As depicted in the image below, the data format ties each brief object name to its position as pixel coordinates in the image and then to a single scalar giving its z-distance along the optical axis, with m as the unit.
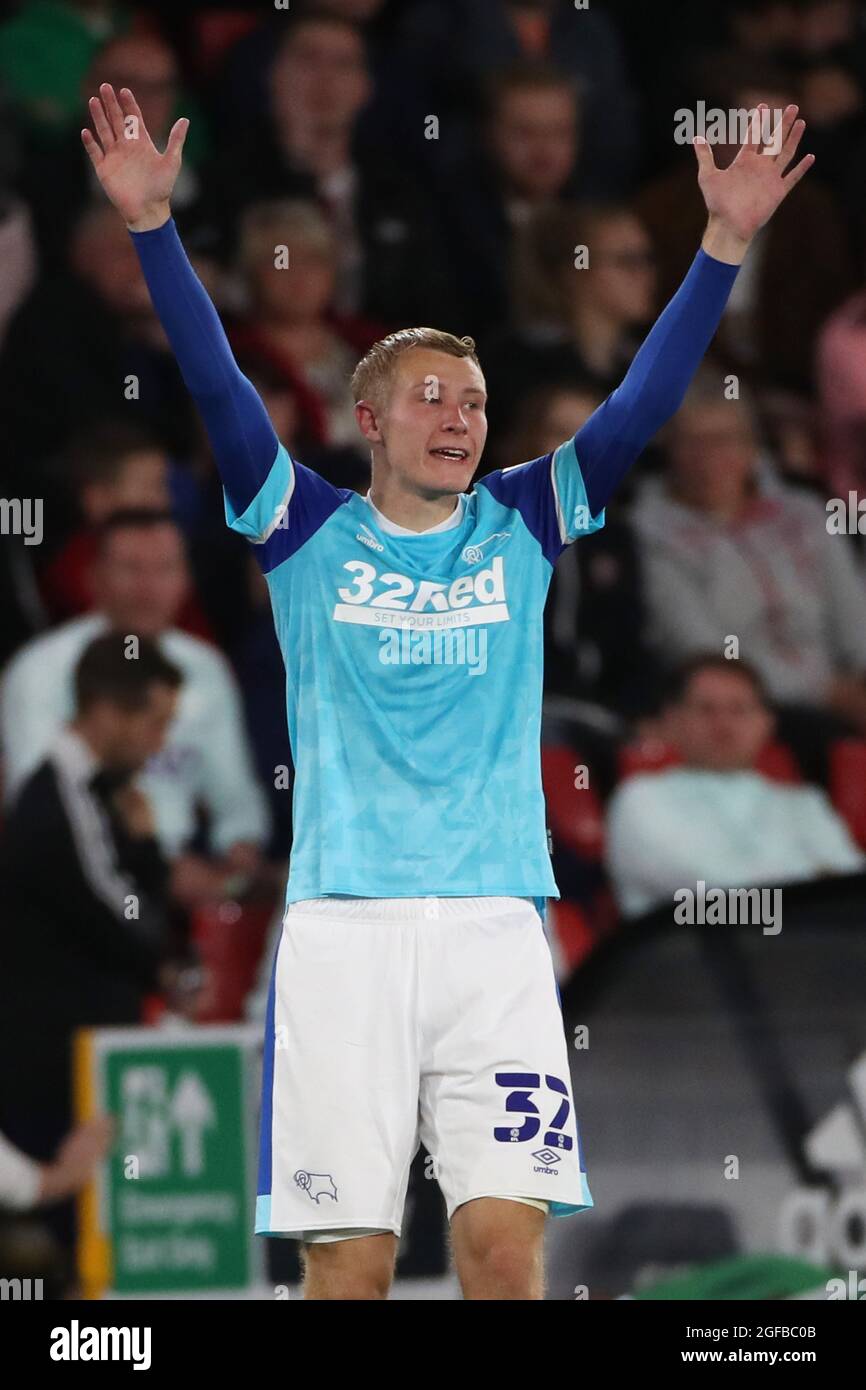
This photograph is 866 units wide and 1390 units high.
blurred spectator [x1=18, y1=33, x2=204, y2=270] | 15.90
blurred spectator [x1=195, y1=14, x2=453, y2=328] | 16.19
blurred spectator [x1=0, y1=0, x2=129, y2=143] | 16.20
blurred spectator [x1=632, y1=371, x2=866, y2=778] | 15.04
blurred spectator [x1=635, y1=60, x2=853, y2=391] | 16.55
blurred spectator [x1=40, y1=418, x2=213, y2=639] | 14.51
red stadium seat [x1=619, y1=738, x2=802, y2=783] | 14.28
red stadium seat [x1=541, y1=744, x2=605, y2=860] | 13.98
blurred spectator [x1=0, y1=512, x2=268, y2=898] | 13.85
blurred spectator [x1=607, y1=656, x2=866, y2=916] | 14.11
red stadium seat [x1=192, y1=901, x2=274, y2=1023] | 13.57
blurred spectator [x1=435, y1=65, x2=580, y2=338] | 16.52
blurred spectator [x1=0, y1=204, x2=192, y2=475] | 15.03
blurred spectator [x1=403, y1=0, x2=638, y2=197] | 17.17
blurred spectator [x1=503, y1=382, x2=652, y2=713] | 14.61
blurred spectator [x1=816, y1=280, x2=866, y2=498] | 16.30
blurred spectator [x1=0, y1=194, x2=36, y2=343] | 15.51
